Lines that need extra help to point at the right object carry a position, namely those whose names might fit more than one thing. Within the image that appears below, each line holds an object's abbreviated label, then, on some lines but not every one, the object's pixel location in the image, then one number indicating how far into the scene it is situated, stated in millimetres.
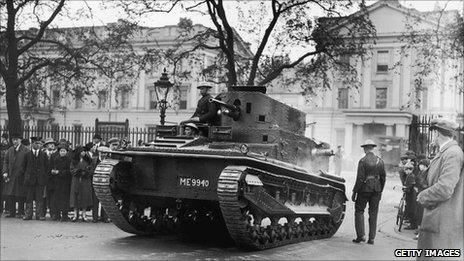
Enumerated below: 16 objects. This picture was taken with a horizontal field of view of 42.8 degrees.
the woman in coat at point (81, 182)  13844
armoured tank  9734
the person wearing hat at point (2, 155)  15094
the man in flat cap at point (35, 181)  14016
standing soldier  11828
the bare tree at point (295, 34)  21031
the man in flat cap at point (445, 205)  6176
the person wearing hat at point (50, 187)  14055
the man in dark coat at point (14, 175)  14297
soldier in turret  11727
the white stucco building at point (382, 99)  48672
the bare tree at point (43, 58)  20578
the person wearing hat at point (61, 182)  13977
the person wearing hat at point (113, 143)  14352
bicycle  13661
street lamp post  16231
